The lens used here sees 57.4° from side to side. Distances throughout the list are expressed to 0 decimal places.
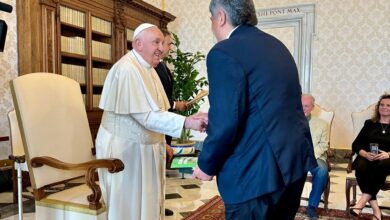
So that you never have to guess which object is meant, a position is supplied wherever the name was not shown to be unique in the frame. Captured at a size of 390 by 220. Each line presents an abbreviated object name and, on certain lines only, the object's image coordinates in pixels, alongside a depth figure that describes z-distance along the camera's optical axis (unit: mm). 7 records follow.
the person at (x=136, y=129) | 1966
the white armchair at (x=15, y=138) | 3221
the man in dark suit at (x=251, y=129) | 1159
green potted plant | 4914
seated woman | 3178
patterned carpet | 3188
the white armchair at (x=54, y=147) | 1854
